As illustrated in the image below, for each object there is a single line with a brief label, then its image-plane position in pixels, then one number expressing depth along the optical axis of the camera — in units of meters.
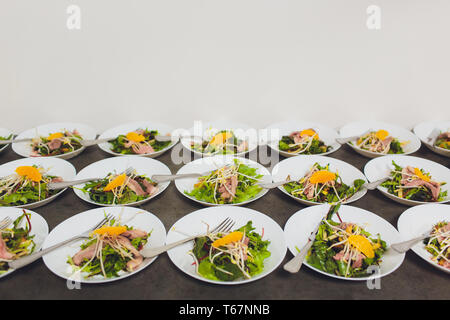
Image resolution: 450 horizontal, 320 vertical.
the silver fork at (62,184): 1.62
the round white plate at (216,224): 1.23
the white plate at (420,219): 1.41
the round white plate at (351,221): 1.26
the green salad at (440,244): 1.25
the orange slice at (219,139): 2.06
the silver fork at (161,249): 1.21
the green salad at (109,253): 1.20
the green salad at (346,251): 1.22
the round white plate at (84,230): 1.18
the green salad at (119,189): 1.60
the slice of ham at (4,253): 1.23
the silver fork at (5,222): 1.42
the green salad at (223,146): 2.04
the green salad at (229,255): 1.20
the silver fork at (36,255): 1.15
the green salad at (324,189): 1.62
